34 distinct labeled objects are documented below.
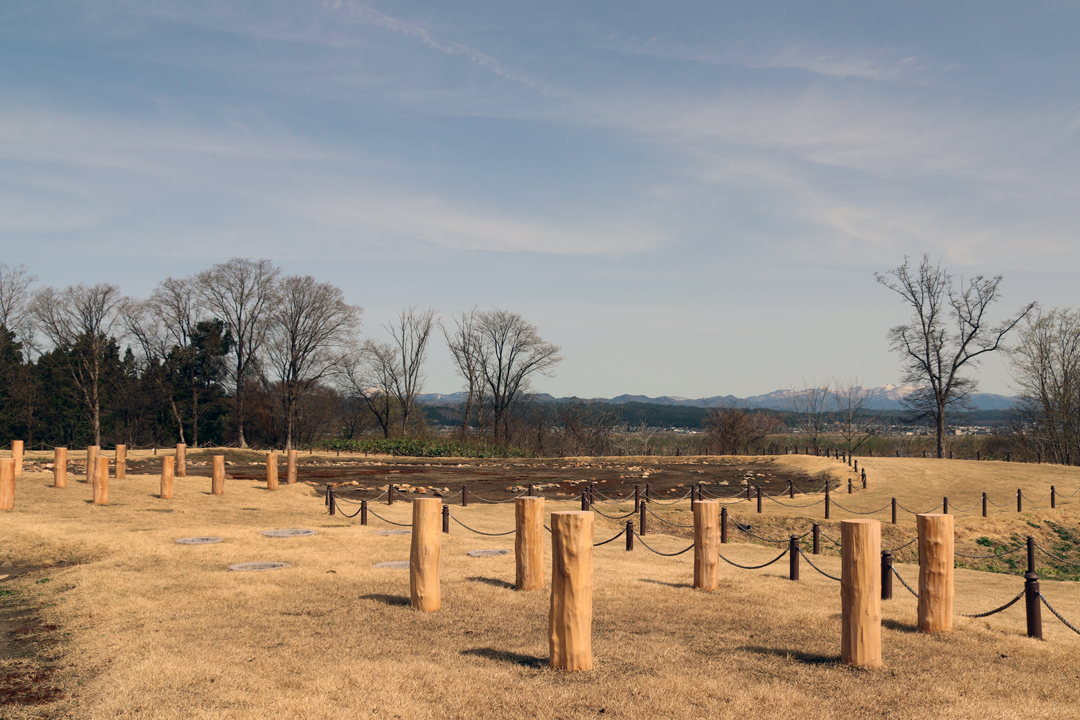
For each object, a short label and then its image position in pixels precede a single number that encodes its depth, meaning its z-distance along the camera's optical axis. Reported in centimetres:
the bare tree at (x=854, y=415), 5553
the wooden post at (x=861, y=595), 636
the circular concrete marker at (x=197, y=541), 1228
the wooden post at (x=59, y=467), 1902
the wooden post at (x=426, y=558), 837
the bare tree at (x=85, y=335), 4691
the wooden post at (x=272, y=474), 2234
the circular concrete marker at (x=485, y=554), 1229
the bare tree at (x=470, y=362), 6050
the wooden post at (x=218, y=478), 2022
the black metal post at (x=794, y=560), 1112
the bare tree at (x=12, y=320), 4643
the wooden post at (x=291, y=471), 2433
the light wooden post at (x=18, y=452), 2220
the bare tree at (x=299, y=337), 5209
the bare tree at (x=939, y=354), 4278
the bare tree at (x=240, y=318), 5088
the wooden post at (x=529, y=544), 950
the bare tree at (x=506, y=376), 5981
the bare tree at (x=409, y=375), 5936
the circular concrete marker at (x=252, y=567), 1043
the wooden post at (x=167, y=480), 1881
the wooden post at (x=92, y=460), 1811
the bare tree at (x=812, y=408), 5642
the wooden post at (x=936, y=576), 757
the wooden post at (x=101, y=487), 1725
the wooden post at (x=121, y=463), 2144
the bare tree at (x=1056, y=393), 4422
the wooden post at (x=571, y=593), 604
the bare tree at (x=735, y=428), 5209
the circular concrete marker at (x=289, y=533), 1364
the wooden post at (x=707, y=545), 965
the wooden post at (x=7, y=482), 1566
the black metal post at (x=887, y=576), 906
